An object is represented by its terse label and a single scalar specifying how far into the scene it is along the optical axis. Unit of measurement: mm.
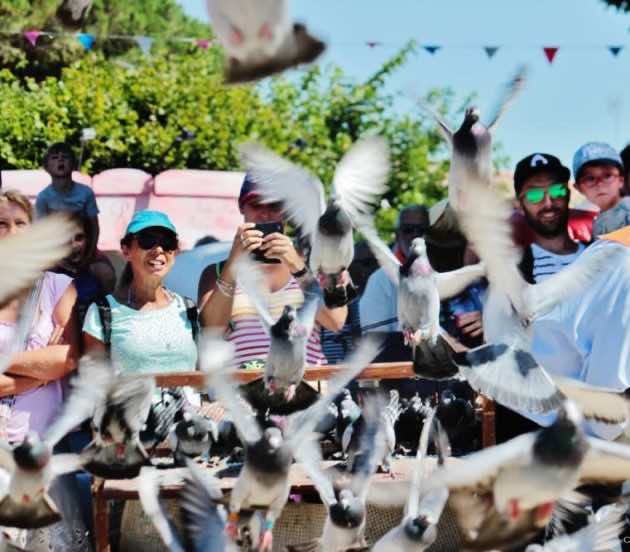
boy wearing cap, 4965
